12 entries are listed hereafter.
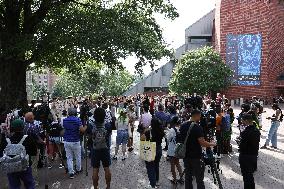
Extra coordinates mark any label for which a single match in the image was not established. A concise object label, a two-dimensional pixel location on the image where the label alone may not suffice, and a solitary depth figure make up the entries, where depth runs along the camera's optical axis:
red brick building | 30.39
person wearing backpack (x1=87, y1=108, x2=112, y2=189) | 4.69
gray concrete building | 41.46
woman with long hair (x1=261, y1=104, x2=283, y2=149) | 7.96
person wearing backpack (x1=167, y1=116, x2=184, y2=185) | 5.17
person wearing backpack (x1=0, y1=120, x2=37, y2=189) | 4.04
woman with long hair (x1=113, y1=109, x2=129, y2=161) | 6.76
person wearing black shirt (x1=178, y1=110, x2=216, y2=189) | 4.08
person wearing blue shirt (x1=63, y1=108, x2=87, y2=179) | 5.57
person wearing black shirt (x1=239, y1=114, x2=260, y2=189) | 4.39
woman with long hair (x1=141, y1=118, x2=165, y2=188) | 4.91
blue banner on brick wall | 30.75
